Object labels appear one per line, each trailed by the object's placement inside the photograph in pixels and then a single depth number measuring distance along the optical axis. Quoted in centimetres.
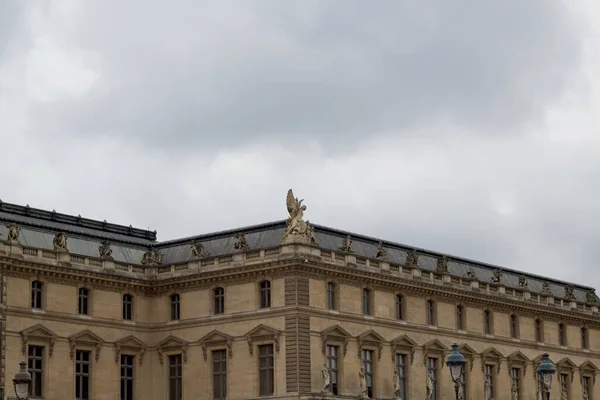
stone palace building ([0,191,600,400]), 8850
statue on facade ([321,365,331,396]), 8852
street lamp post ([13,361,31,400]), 5831
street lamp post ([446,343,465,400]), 5866
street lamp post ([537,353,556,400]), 6600
